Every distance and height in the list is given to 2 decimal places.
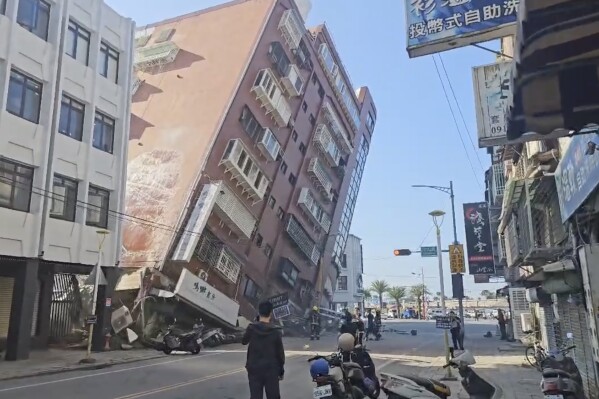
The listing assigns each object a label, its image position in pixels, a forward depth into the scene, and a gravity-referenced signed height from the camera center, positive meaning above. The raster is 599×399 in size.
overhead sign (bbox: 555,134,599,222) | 7.20 +2.14
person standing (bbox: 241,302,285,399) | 6.20 -0.47
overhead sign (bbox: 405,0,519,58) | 7.53 +4.32
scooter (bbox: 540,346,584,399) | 6.03 -0.81
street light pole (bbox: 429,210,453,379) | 14.57 +1.80
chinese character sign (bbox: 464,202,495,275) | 30.16 +4.45
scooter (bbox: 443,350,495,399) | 7.04 -0.88
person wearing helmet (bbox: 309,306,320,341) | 28.34 -0.40
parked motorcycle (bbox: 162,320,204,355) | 19.52 -0.87
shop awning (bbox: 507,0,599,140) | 3.53 +1.88
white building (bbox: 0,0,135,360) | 17.05 +6.42
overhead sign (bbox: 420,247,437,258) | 18.47 +2.28
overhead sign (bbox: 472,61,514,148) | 9.61 +4.18
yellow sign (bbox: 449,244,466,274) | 15.21 +1.65
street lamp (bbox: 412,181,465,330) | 18.60 +3.73
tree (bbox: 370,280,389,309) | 74.31 +4.36
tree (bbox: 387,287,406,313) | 75.69 +3.43
